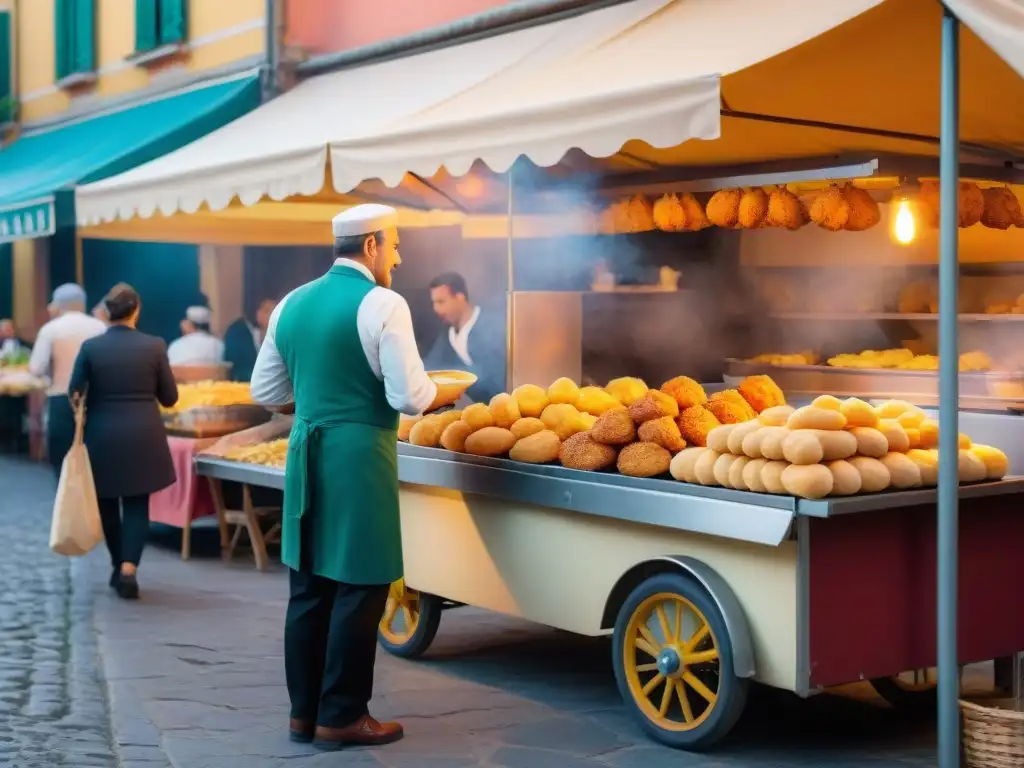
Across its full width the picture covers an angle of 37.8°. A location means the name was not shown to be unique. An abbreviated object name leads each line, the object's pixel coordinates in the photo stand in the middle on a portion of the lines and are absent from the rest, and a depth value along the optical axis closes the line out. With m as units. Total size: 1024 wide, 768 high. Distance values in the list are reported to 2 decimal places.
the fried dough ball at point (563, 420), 6.46
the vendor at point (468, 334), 9.70
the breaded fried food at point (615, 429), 6.01
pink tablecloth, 10.27
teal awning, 12.82
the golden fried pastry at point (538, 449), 6.33
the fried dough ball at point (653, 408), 6.02
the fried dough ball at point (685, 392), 6.21
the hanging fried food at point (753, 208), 7.71
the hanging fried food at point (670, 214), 8.09
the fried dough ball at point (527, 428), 6.52
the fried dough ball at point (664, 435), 5.87
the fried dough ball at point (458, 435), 6.73
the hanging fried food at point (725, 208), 7.79
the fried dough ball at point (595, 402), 6.74
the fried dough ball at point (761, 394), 6.34
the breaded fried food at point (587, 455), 6.04
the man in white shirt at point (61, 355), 10.95
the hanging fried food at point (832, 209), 7.57
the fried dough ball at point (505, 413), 6.68
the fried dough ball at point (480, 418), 6.71
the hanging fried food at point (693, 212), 8.11
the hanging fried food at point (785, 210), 7.68
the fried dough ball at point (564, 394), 6.80
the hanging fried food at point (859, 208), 7.61
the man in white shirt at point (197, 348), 13.76
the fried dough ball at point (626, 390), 6.91
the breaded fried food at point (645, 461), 5.82
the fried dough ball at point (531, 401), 6.77
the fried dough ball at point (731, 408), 6.10
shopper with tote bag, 8.79
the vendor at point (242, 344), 15.05
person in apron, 5.57
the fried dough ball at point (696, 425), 5.95
